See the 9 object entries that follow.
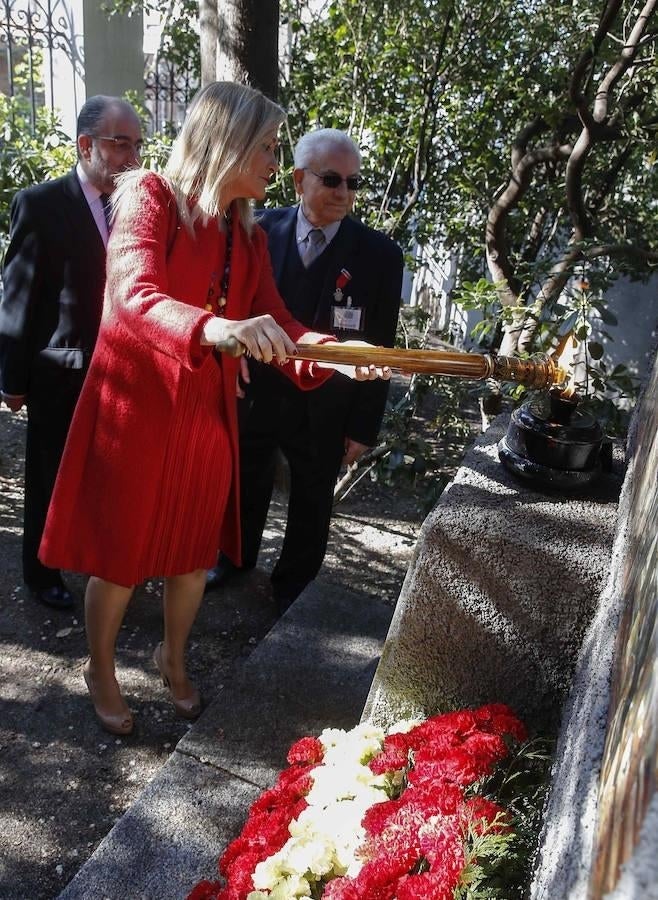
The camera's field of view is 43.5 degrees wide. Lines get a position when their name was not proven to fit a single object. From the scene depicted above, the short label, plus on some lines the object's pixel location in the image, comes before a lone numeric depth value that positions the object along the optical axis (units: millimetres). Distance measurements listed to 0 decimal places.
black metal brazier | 2271
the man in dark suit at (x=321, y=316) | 3129
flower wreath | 1604
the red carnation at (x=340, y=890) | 1591
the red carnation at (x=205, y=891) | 1909
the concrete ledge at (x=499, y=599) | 2123
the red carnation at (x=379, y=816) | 1737
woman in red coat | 2152
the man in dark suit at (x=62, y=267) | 2982
